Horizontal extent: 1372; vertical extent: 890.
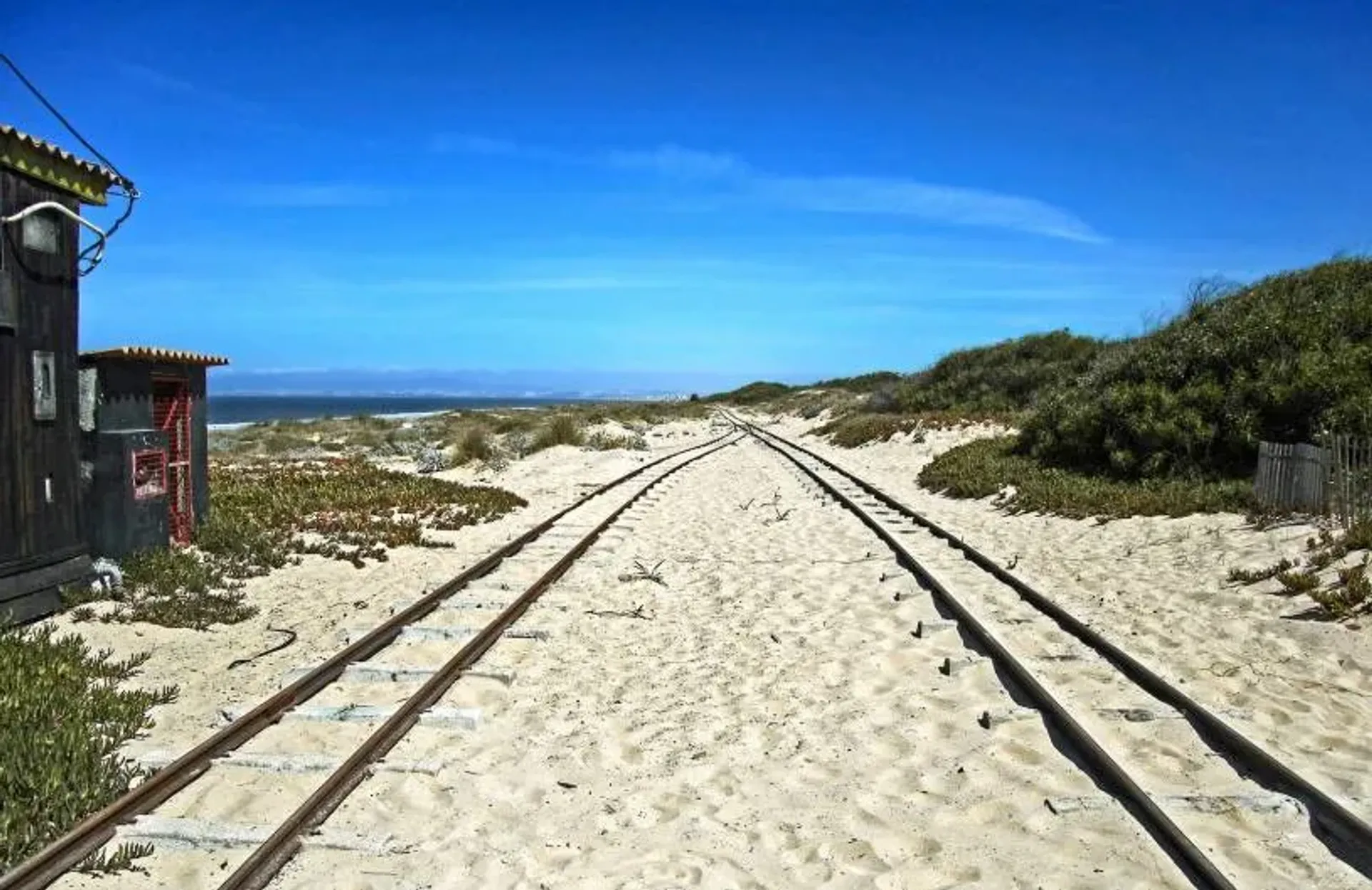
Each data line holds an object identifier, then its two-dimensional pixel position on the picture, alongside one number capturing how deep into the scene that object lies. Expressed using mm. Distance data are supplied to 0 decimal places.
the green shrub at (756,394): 104438
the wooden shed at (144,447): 9688
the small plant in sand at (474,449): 26969
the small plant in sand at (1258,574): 9633
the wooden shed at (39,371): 7996
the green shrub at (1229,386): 14688
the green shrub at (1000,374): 34500
